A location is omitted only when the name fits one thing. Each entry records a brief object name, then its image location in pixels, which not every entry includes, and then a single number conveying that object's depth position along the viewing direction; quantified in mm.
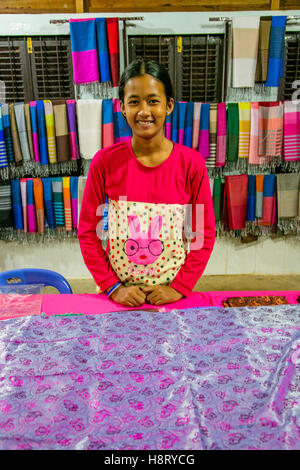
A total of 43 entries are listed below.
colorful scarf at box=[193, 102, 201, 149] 3178
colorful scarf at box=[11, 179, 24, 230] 3277
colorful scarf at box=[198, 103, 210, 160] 3182
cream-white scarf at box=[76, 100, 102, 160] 3170
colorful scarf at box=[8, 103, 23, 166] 3156
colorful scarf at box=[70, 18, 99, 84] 3031
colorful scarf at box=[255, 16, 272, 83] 3059
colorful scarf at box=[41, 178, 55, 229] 3284
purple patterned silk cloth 771
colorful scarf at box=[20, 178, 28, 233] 3277
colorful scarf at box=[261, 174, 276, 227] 3369
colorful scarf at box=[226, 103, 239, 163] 3225
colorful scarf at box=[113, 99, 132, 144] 3191
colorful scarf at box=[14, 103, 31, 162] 3139
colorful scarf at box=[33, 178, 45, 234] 3283
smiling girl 1355
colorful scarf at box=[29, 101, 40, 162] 3148
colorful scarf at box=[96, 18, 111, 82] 3035
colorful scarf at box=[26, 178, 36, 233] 3277
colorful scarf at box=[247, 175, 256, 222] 3375
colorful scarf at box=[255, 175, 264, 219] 3371
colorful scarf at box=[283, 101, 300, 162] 3205
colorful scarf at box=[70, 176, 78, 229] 3295
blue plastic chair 1864
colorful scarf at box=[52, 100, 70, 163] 3164
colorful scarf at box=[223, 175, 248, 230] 3342
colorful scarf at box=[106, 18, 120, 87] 3043
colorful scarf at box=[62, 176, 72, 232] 3295
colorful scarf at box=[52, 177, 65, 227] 3297
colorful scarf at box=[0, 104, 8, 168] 3164
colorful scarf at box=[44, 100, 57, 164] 3152
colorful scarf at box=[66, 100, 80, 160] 3174
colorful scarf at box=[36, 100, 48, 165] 3146
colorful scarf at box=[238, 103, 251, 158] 3223
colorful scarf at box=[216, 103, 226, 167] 3220
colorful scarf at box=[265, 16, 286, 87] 3055
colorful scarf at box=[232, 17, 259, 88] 3061
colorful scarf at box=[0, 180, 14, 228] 3254
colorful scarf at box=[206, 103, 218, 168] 3217
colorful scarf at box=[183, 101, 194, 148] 3176
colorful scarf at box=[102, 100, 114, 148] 3186
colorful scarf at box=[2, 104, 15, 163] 3158
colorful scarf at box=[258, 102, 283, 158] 3186
